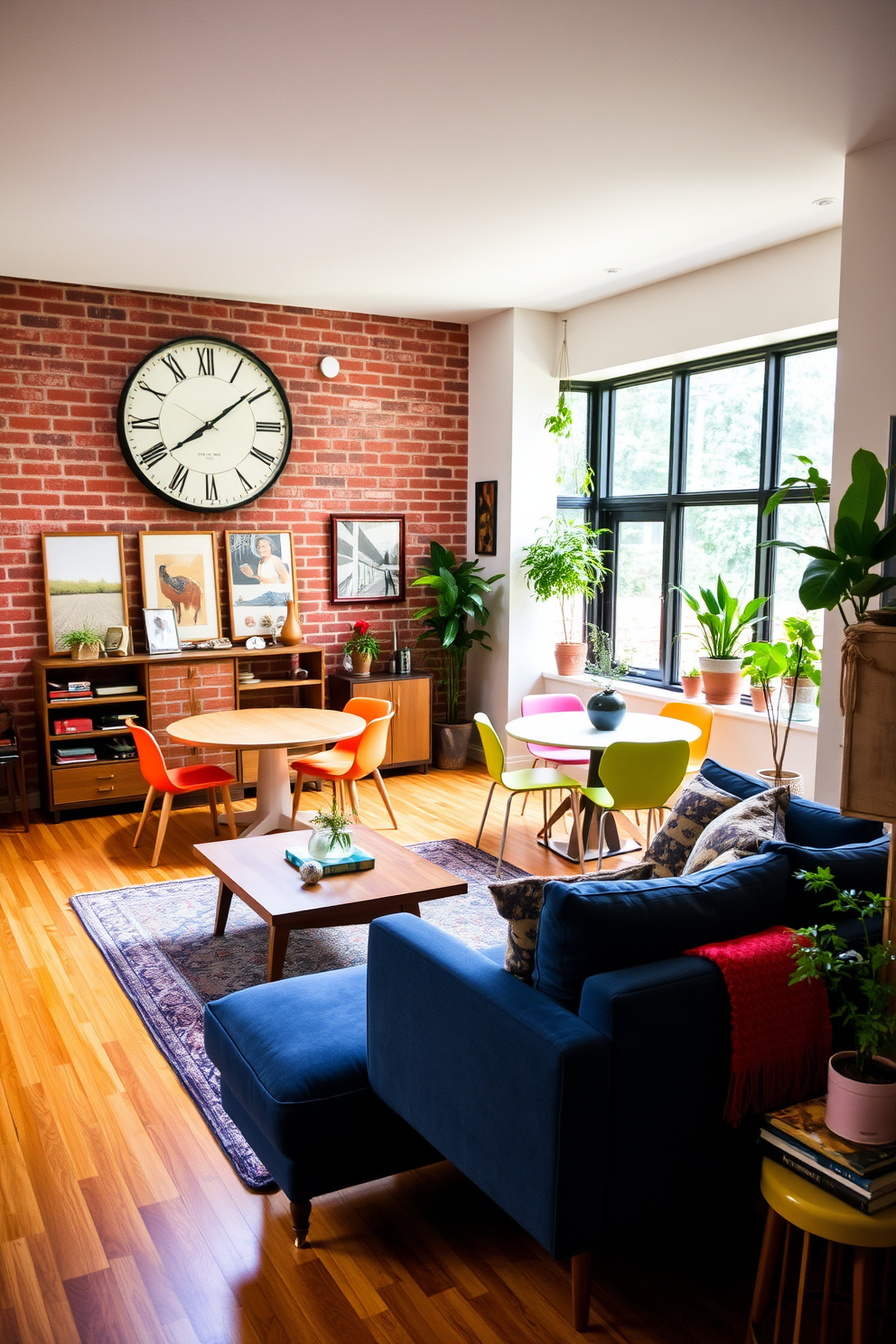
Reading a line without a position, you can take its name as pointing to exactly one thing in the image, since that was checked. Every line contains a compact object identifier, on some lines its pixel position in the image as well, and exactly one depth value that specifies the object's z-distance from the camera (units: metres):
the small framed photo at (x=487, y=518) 7.01
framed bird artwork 6.23
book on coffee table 3.62
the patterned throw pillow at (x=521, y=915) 2.19
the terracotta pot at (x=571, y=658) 6.81
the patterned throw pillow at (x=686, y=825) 3.12
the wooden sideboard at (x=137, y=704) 5.74
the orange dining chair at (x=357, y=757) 5.26
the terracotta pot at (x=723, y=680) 5.61
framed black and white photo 6.95
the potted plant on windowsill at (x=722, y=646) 5.62
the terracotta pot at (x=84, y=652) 5.78
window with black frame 5.50
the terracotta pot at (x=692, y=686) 5.89
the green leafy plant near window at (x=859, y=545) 2.26
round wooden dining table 4.90
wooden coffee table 3.32
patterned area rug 3.36
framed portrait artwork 6.53
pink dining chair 5.39
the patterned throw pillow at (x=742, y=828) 2.74
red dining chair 4.96
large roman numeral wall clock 6.15
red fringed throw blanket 2.09
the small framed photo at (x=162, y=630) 6.11
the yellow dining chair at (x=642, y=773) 4.28
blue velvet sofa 1.93
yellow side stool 1.79
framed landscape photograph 5.95
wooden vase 6.54
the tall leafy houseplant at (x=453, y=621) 6.85
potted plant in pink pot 1.87
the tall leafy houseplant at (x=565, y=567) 6.61
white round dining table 4.61
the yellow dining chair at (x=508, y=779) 4.77
